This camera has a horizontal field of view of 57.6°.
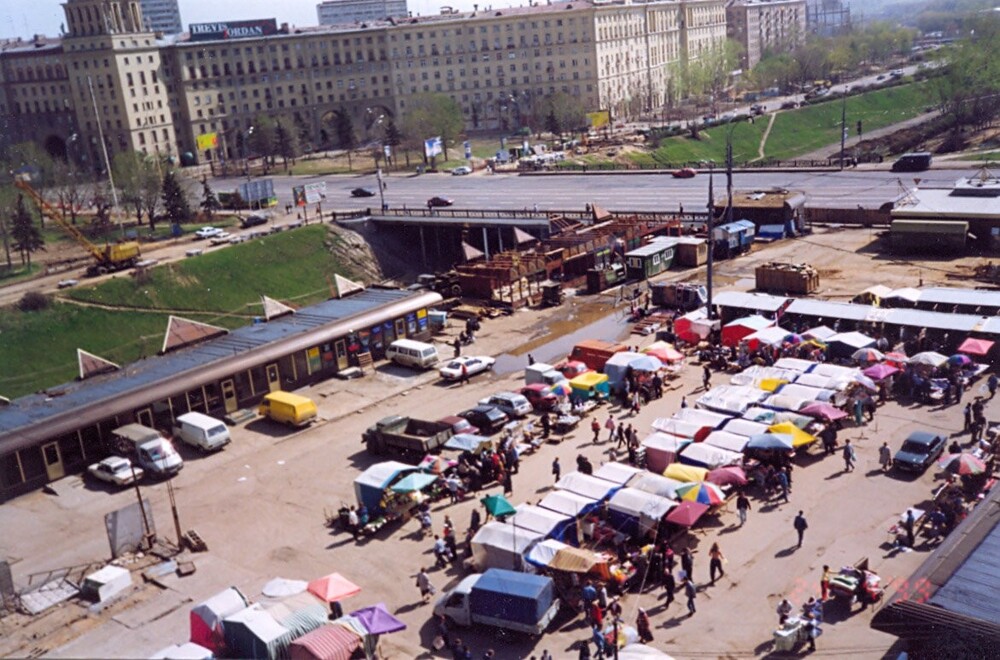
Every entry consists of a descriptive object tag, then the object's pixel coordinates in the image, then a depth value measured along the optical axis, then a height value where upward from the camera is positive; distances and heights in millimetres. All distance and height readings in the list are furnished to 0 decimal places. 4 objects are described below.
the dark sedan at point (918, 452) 29859 -12698
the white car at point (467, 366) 44438 -12556
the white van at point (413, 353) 46344 -12142
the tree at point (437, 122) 114438 -1933
